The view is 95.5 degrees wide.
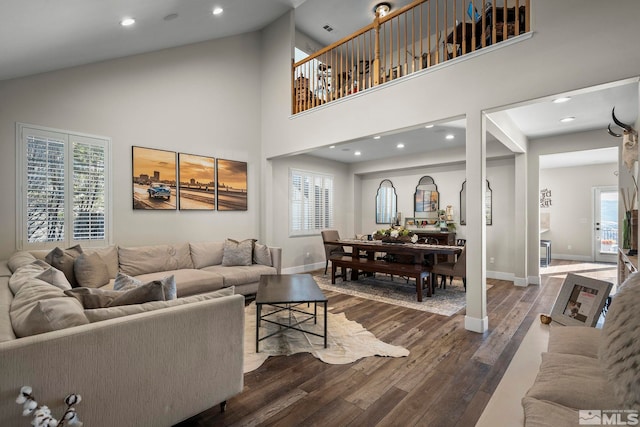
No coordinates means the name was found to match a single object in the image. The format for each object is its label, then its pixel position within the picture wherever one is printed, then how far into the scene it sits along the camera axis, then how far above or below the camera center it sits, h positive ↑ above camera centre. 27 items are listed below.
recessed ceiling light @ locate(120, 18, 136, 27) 3.07 +2.06
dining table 4.41 -0.61
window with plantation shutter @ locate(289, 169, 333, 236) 6.55 +0.24
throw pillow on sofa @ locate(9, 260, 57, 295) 1.95 -0.45
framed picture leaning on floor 1.67 -0.55
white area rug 2.62 -1.30
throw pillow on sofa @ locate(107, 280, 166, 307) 1.70 -0.49
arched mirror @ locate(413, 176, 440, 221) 6.73 +0.29
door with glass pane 7.57 -0.37
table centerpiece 5.10 -0.44
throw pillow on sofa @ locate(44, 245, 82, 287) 3.10 -0.51
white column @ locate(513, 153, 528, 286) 5.19 -0.15
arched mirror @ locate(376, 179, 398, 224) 7.45 +0.23
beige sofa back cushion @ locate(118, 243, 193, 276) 3.81 -0.63
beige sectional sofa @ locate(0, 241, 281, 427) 1.23 -0.70
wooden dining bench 4.29 -0.91
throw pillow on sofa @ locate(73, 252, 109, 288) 3.17 -0.63
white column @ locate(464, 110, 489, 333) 3.15 -0.14
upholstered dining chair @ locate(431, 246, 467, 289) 4.20 -0.85
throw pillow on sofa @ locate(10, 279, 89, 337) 1.32 -0.48
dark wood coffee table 2.73 -0.82
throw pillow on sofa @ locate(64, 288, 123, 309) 1.66 -0.49
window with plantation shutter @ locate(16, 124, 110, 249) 3.43 +0.32
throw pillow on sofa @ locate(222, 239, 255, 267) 4.55 -0.65
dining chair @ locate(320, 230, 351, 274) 5.88 -0.75
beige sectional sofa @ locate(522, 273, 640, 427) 0.90 -0.66
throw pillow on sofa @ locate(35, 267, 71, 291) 2.06 -0.46
